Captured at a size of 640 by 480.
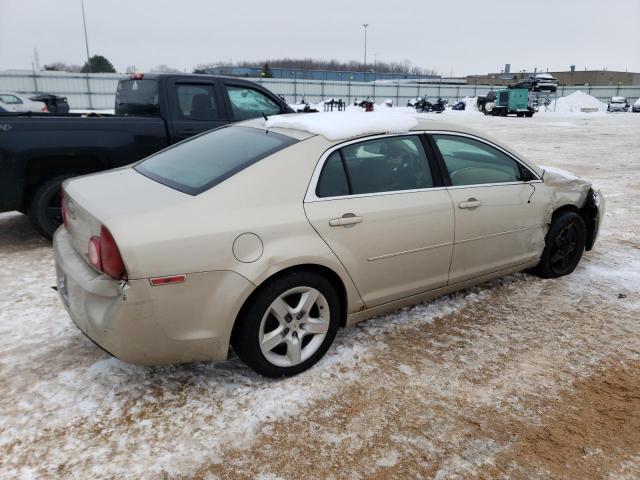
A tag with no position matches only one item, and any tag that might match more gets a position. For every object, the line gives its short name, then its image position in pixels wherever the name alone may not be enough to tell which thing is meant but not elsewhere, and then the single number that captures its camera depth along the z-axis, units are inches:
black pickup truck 197.5
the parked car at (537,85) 1656.0
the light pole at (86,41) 1929.1
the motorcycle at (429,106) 1574.8
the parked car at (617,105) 1713.8
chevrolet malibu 102.8
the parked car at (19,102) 788.6
